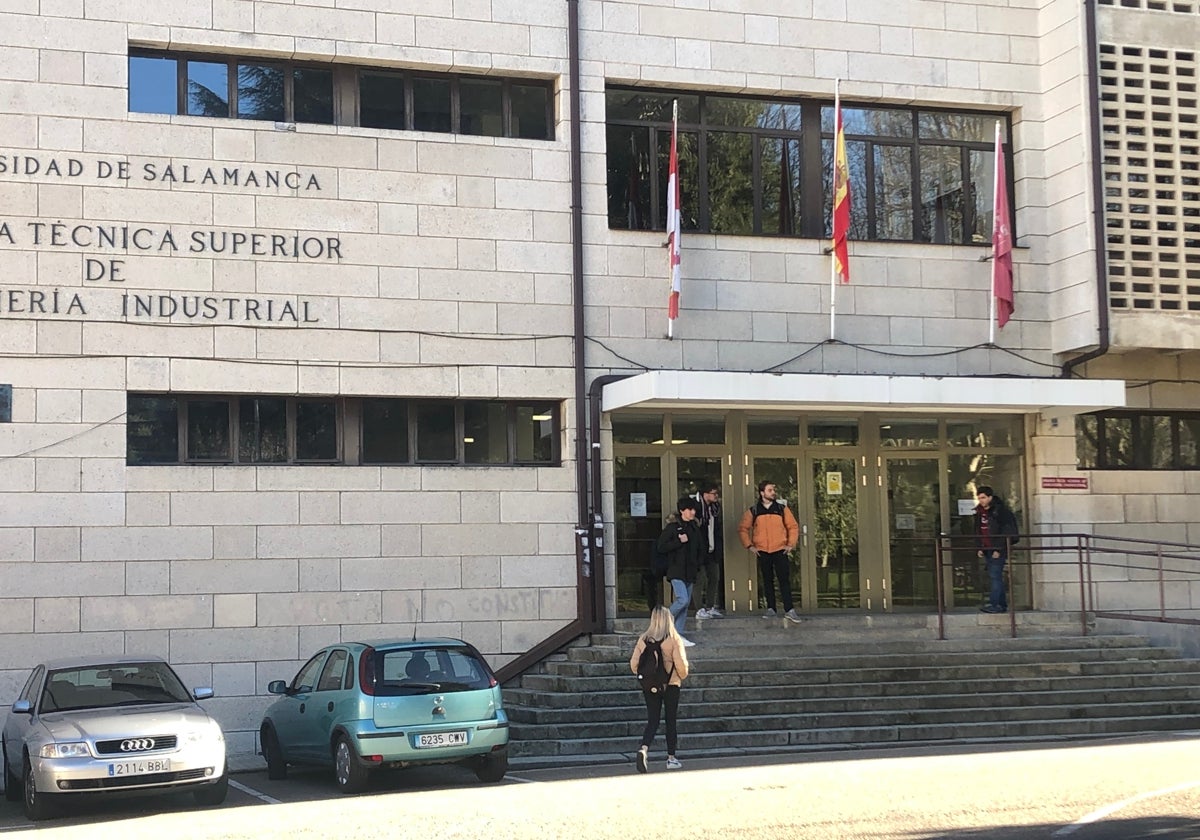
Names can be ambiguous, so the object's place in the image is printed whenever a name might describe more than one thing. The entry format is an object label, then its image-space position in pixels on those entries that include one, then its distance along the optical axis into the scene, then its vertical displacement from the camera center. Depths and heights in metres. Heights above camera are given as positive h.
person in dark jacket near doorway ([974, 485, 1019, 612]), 20.38 -0.79
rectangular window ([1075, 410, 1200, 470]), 21.44 +0.52
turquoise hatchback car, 13.44 -2.03
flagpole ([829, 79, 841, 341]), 19.86 +3.25
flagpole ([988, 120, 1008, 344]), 20.44 +2.59
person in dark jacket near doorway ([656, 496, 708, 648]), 18.83 -0.88
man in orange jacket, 19.77 -0.69
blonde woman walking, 14.53 -1.76
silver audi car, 12.57 -2.10
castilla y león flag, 19.22 +3.23
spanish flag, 19.72 +3.56
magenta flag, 20.31 +3.10
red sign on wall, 21.00 -0.06
